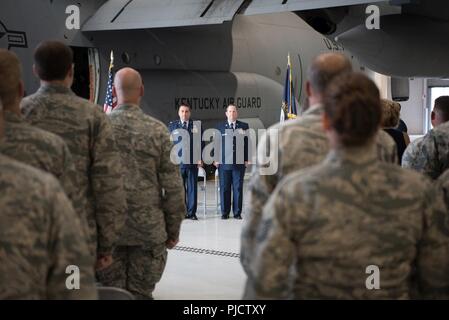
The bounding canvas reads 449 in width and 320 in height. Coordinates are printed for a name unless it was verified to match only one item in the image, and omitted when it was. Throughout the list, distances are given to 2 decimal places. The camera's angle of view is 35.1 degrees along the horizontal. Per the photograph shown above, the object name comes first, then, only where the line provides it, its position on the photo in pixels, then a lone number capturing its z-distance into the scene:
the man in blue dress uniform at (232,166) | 9.06
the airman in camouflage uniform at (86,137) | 3.66
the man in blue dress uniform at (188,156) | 8.96
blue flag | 10.35
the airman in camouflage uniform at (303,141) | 2.78
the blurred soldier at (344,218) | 2.06
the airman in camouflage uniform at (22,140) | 2.62
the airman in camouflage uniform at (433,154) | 4.36
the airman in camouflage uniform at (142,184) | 4.49
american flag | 9.12
